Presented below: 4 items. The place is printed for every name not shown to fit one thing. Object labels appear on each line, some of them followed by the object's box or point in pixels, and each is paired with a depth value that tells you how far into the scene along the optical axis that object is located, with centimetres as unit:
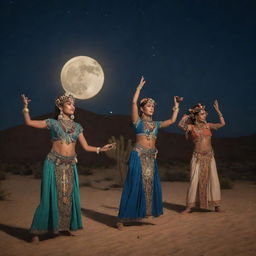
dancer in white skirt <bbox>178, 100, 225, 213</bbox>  822
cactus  1516
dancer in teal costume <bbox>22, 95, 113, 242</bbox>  579
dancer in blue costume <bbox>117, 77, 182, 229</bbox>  677
